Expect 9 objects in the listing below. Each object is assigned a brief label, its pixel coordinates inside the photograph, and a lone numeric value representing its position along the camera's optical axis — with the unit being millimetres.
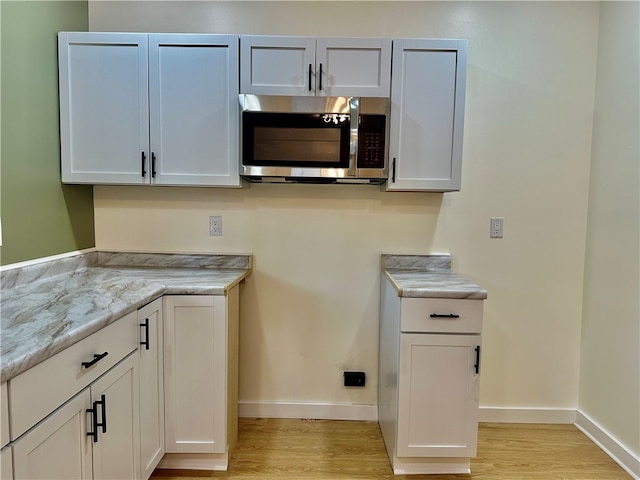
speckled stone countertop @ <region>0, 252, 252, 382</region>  970
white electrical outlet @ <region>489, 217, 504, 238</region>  2199
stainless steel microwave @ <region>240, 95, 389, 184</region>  1819
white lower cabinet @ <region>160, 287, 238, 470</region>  1681
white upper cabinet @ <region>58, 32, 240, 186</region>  1861
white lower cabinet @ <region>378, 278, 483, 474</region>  1686
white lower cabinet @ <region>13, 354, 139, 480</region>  935
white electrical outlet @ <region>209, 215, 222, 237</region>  2203
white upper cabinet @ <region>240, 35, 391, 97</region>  1860
